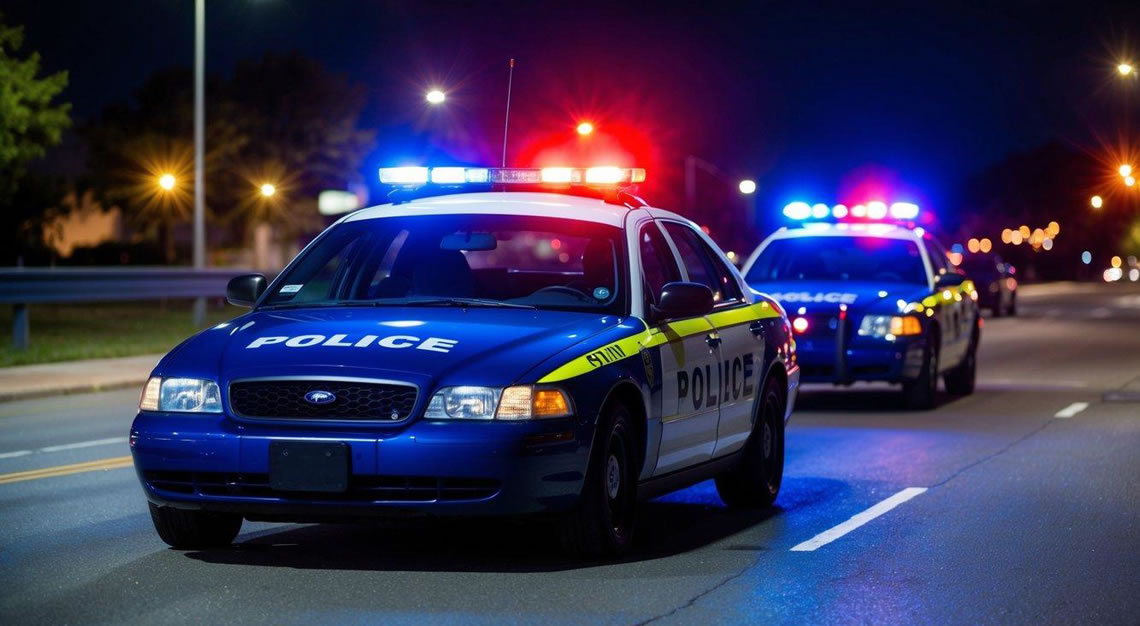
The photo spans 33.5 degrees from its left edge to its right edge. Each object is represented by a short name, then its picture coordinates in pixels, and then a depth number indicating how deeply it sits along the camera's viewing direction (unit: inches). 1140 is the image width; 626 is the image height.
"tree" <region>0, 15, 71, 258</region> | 1296.8
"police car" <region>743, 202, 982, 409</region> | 660.7
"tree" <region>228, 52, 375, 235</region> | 3385.8
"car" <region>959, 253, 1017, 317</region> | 1738.4
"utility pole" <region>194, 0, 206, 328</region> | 1166.3
